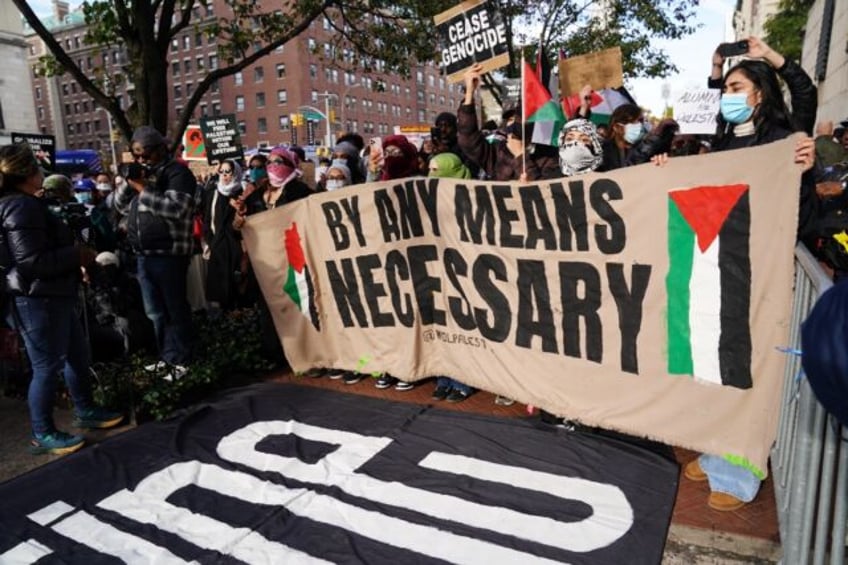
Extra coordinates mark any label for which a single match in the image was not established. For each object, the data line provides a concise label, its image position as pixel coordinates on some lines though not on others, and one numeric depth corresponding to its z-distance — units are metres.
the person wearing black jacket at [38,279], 3.78
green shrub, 4.54
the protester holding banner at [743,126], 3.06
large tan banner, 2.94
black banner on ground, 2.87
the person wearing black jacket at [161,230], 4.75
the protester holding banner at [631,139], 5.02
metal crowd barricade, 1.85
